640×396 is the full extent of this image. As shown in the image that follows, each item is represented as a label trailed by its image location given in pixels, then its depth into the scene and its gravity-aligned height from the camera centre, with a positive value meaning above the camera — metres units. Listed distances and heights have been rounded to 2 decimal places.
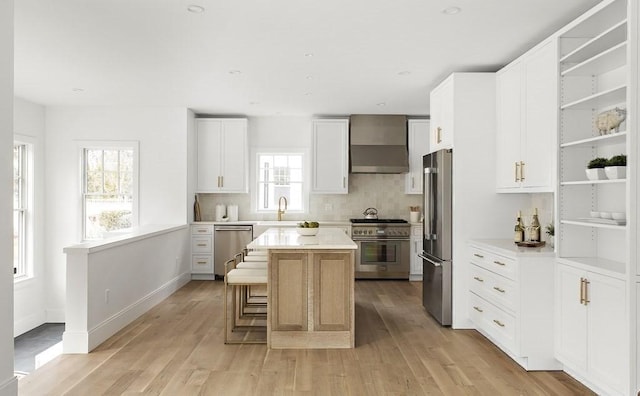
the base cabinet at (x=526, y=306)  3.49 -0.83
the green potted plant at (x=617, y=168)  2.72 +0.17
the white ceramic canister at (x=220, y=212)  7.48 -0.25
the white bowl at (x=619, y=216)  2.81 -0.11
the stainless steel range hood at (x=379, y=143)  7.32 +0.85
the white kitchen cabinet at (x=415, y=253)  7.27 -0.87
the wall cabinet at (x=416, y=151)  7.46 +0.73
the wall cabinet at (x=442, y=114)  4.71 +0.87
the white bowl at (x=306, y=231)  4.61 -0.34
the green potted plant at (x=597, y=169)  2.93 +0.18
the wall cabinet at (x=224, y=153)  7.41 +0.68
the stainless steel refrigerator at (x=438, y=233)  4.64 -0.37
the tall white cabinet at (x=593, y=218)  2.60 -0.14
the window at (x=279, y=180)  7.80 +0.27
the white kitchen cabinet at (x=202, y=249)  7.21 -0.81
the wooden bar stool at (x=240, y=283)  4.05 -0.74
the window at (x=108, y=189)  6.92 +0.11
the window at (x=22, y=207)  6.43 -0.15
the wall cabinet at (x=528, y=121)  3.56 +0.63
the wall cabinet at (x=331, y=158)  7.46 +0.61
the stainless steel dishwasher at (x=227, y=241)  7.18 -0.68
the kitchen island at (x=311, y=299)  3.98 -0.87
